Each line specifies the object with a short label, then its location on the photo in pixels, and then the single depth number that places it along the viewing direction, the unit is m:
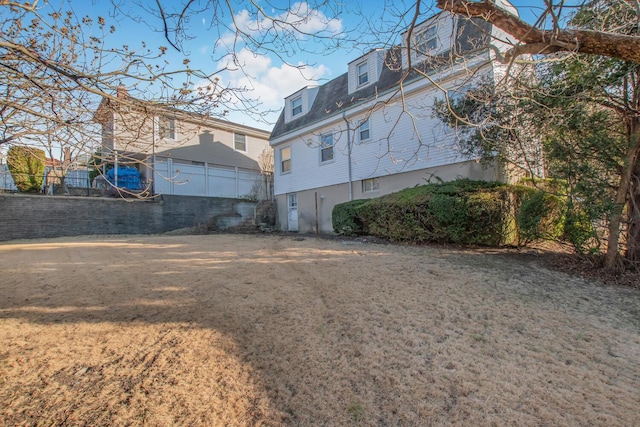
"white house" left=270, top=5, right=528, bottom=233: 10.00
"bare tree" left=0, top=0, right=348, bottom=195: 3.05
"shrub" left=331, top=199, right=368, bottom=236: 10.43
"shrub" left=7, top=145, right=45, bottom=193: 12.65
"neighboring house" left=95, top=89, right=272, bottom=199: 16.36
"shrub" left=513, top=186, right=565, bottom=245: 6.91
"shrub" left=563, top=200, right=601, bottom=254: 5.64
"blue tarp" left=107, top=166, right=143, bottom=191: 14.72
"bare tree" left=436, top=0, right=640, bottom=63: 2.95
